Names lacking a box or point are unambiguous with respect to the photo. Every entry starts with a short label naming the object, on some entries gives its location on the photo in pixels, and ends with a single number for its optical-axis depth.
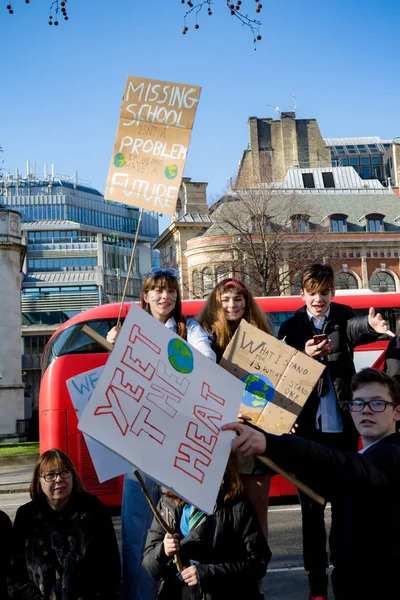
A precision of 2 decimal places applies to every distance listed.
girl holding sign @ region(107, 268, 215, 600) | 4.24
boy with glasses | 2.58
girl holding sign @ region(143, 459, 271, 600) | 3.54
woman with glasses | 3.69
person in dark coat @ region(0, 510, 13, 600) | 3.75
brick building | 37.09
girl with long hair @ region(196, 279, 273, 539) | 4.68
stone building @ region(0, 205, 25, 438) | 26.88
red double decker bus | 10.05
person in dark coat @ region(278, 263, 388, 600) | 4.46
